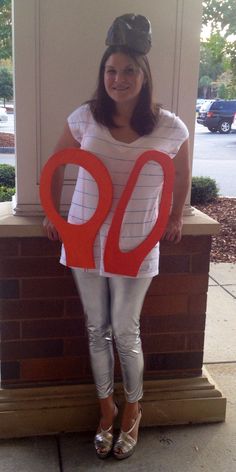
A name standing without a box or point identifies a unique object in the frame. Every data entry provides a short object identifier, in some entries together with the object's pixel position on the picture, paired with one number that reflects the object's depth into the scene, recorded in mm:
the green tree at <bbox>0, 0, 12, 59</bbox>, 7538
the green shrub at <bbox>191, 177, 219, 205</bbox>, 8336
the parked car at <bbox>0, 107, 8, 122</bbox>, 26422
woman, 2236
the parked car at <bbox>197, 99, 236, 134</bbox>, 27172
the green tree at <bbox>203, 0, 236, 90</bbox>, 6285
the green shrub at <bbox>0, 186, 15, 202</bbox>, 7191
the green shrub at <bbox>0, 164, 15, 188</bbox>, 8617
